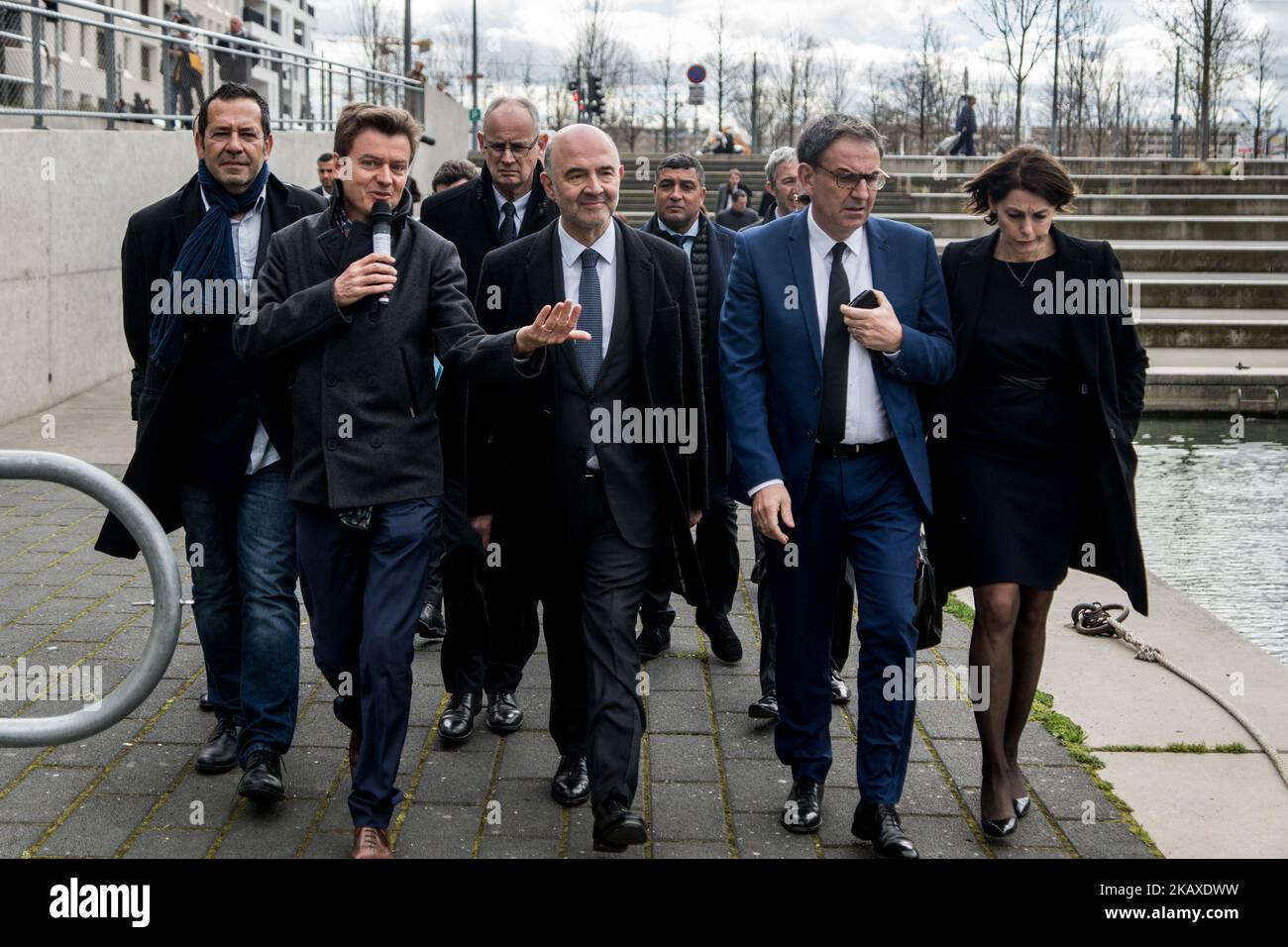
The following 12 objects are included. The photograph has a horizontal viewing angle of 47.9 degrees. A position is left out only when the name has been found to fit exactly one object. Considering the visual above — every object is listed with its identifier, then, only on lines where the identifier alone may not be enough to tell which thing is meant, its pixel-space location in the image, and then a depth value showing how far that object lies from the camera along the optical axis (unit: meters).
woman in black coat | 4.35
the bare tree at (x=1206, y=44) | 31.19
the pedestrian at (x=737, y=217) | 14.08
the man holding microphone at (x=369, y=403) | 4.07
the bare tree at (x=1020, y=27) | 37.75
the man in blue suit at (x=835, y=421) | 4.27
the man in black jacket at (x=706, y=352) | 6.05
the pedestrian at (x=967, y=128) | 32.69
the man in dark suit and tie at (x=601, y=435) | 4.29
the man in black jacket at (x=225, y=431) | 4.61
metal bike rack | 3.38
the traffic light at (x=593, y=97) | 31.28
